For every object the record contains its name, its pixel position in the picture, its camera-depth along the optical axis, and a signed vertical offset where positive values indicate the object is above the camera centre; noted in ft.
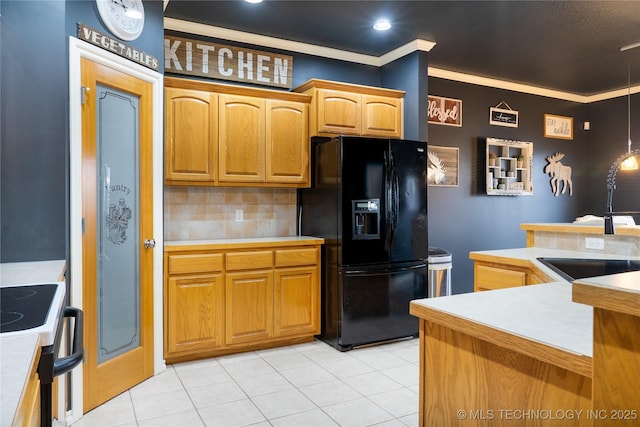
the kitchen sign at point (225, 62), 12.16 +4.20
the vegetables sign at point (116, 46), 8.04 +3.17
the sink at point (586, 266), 6.46 -1.00
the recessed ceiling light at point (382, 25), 12.21 +5.15
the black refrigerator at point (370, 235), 11.96 -0.87
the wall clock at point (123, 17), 8.45 +3.82
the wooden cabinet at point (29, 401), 2.28 -1.22
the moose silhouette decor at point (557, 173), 19.94 +1.48
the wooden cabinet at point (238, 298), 10.75 -2.48
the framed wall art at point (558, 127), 19.90 +3.64
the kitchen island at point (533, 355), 2.51 -1.17
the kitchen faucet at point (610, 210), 7.62 -0.09
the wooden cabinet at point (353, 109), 13.00 +2.96
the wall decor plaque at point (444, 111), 16.60 +3.65
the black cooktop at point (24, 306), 3.72 -1.02
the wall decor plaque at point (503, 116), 18.16 +3.77
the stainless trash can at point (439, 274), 14.48 -2.31
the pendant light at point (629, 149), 17.02 +2.44
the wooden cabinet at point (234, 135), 11.40 +1.93
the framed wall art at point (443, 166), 16.46 +1.49
